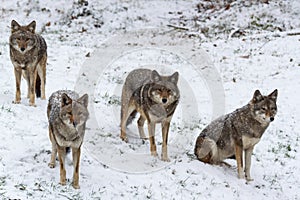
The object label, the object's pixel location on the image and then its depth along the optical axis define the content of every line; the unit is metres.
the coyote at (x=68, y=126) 10.95
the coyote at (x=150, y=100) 14.23
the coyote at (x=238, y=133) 15.06
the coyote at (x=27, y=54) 16.94
